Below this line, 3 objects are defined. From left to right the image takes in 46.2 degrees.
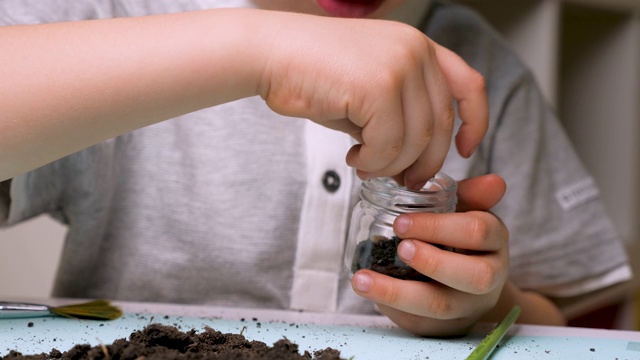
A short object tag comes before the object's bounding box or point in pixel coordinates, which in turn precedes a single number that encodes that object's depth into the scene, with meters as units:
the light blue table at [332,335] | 0.49
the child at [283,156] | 0.48
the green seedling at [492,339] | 0.47
